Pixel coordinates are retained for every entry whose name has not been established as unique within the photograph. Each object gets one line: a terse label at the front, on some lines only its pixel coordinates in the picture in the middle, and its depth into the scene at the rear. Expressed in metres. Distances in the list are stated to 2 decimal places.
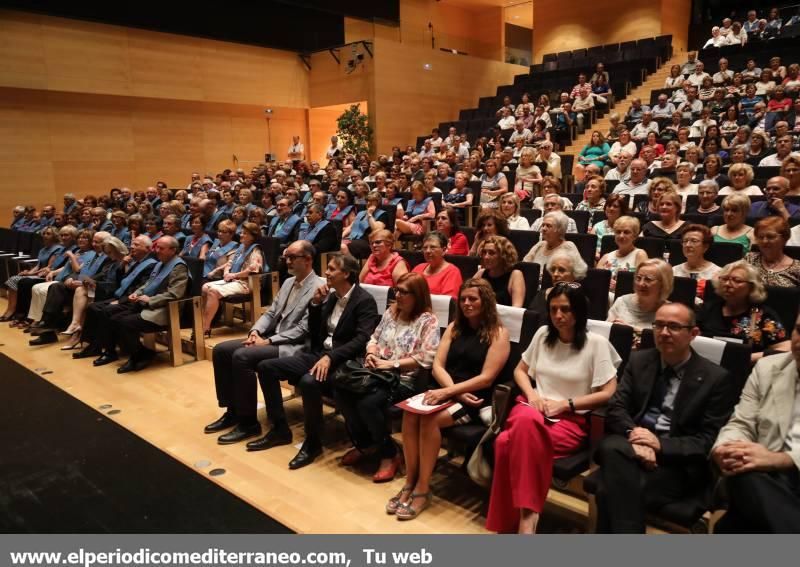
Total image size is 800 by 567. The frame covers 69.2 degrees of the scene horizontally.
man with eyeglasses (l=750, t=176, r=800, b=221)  3.88
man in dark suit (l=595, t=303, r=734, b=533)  1.81
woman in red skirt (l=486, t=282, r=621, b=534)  1.97
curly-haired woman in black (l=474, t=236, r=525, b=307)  3.09
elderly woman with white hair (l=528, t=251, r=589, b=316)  2.93
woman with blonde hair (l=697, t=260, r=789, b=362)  2.39
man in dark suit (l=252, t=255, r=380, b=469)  2.79
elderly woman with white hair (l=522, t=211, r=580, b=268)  3.43
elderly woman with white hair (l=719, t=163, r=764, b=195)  4.27
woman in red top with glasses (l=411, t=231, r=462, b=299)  3.36
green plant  12.02
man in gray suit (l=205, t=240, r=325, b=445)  3.00
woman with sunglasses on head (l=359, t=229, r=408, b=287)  3.70
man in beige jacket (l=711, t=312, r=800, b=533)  1.61
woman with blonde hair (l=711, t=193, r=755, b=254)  3.34
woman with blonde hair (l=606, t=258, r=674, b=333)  2.47
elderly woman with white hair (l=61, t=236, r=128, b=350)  4.59
